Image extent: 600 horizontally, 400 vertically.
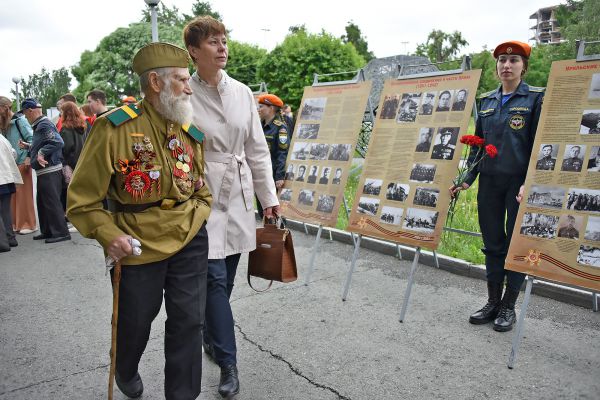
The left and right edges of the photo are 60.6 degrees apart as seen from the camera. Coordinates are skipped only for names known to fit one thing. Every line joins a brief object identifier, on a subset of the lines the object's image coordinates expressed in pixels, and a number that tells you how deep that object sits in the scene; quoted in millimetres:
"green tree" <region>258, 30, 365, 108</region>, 12688
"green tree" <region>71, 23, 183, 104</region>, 34000
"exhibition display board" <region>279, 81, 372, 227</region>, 4891
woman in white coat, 2818
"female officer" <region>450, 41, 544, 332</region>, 3648
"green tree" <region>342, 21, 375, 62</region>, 46578
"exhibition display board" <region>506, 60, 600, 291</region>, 3135
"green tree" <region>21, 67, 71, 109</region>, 50738
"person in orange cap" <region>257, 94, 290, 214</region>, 6832
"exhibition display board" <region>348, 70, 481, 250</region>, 3926
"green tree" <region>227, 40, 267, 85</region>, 18344
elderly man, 2217
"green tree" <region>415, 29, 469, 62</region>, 45306
